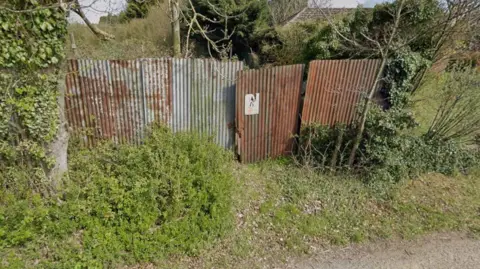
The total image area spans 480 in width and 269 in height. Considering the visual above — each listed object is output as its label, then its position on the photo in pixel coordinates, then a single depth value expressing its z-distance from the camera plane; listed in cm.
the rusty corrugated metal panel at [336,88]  539
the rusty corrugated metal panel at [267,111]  503
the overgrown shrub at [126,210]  300
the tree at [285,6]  1900
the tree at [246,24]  1242
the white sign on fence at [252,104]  505
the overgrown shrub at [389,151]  475
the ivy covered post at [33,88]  299
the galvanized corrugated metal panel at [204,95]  484
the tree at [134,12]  1471
